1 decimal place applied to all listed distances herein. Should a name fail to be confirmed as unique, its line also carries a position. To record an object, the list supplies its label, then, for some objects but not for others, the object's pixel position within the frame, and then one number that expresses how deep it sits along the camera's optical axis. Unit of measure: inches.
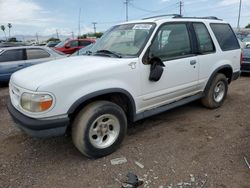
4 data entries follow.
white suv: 91.3
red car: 438.6
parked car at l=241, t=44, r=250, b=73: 267.7
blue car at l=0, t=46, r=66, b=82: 255.9
